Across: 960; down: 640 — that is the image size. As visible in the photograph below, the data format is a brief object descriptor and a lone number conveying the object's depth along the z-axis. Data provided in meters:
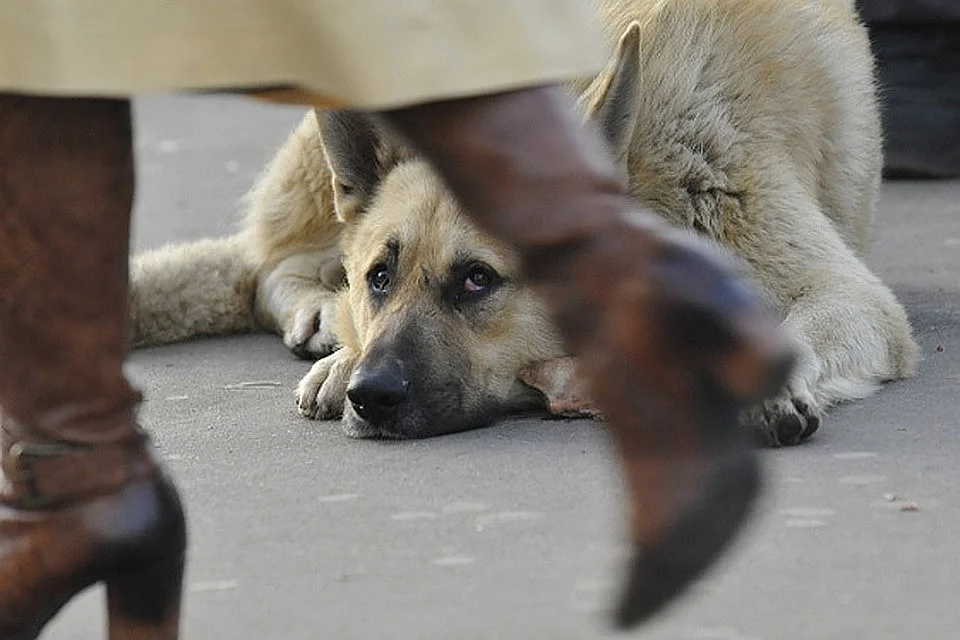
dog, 7.74
